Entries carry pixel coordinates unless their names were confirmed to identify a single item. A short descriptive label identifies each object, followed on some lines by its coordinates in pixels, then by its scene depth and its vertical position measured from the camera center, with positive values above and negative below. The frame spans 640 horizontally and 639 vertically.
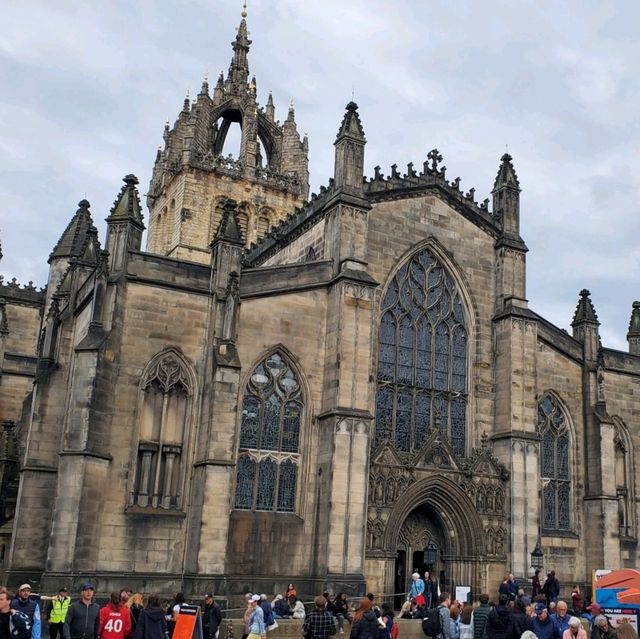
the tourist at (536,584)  25.58 -0.54
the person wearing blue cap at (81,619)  12.34 -1.19
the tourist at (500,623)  12.65 -0.88
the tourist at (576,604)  19.85 -0.82
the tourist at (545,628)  12.29 -0.87
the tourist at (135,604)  14.03 -1.05
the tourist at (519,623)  12.56 -0.85
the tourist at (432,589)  25.08 -0.89
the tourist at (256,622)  14.38 -1.24
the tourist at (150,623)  11.07 -1.05
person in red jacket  11.39 -1.10
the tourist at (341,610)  19.70 -1.33
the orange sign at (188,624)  13.92 -1.31
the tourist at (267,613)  17.59 -1.32
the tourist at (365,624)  11.34 -0.92
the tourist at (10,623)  9.62 -1.02
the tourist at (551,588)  24.62 -0.60
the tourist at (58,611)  15.15 -1.33
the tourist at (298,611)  20.69 -1.47
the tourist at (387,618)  15.05 -1.10
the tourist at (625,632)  9.70 -0.68
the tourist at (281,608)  21.03 -1.43
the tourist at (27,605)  10.47 -0.91
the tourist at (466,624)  15.06 -1.11
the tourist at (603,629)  10.63 -0.74
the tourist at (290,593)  21.84 -1.08
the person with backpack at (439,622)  16.42 -1.20
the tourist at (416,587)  23.86 -0.81
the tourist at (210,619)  16.80 -1.45
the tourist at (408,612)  21.67 -1.38
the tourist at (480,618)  14.89 -0.97
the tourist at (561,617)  12.35 -0.74
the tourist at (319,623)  12.50 -1.04
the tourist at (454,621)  16.17 -1.14
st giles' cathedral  22.55 +4.27
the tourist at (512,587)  22.47 -0.60
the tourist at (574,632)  11.05 -0.81
